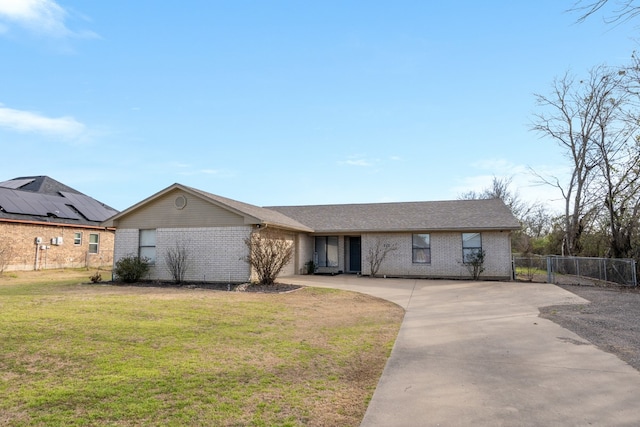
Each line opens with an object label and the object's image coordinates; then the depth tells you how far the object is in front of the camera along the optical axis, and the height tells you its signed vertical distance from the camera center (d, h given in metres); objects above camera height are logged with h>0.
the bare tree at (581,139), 23.55 +7.12
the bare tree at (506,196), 40.94 +5.79
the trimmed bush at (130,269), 15.73 -0.72
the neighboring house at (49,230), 21.39 +1.36
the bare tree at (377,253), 19.71 -0.14
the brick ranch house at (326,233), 16.02 +0.83
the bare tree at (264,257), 14.84 -0.24
